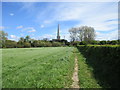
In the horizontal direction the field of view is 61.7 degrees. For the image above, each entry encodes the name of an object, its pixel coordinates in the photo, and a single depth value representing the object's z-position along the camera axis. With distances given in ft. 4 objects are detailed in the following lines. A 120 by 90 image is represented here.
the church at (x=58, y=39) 375.98
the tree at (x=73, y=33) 231.96
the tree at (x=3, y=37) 224.04
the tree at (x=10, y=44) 232.69
